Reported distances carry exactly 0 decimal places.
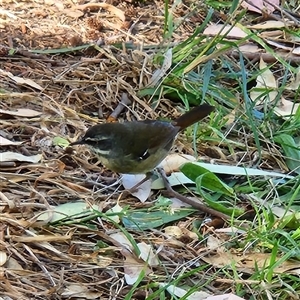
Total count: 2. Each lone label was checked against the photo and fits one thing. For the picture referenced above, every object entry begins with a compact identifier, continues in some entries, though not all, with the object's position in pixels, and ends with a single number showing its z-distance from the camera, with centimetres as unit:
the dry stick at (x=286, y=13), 567
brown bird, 390
